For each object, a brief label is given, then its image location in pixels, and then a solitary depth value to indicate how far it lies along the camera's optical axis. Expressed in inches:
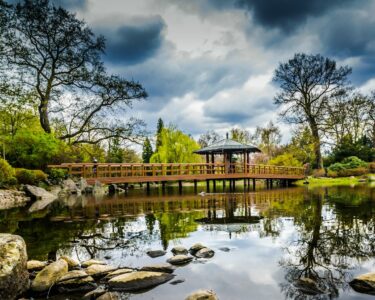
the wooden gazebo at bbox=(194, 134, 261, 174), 898.1
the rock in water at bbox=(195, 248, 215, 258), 200.1
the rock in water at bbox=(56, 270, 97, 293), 149.7
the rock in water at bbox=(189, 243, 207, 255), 210.4
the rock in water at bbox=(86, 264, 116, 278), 164.6
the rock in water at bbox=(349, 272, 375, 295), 137.4
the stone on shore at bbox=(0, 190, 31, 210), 530.9
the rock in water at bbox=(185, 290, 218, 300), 128.6
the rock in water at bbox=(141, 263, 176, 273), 171.2
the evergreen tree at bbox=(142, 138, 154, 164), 1914.0
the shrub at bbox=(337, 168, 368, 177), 1104.8
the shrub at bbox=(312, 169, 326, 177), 1158.3
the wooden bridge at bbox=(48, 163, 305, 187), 791.1
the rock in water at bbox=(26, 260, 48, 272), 173.7
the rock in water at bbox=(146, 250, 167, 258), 205.5
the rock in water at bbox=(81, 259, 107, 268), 182.1
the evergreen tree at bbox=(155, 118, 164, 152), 2214.6
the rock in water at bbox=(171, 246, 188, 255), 206.2
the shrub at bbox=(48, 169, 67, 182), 784.3
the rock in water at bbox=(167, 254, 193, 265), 186.2
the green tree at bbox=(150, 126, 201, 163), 1317.7
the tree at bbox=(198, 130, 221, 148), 1956.7
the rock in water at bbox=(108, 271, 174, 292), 150.8
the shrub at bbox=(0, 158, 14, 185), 572.1
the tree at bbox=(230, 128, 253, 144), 1771.2
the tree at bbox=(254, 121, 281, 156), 1775.3
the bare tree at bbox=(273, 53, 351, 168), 1151.0
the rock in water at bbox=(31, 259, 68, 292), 148.3
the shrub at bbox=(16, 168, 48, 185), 669.9
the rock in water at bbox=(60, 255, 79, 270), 179.6
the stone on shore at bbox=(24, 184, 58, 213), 620.4
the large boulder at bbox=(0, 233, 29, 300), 133.4
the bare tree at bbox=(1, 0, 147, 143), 744.3
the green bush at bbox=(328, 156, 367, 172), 1128.8
